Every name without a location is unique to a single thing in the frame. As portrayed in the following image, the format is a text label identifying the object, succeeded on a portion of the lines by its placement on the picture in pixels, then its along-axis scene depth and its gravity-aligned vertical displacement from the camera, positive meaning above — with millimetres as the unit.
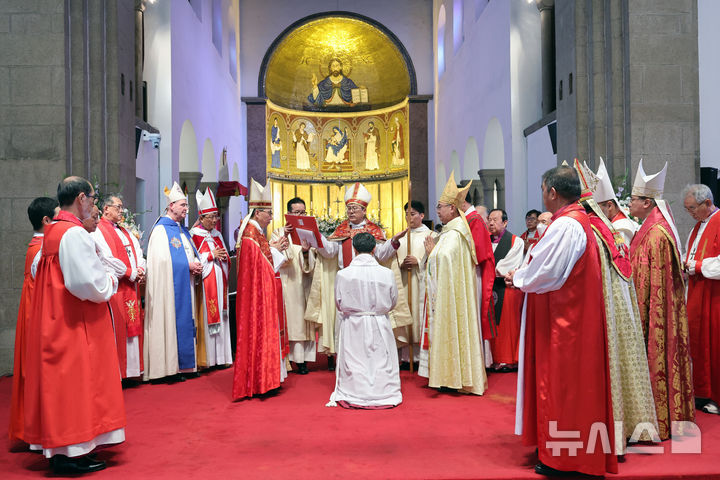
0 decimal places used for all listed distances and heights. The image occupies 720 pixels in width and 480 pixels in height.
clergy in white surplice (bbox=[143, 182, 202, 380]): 6195 -528
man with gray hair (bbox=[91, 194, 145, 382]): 5820 -425
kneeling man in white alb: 5223 -769
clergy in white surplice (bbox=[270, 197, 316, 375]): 6633 -533
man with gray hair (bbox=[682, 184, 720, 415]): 4977 -477
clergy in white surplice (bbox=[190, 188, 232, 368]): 6695 -470
